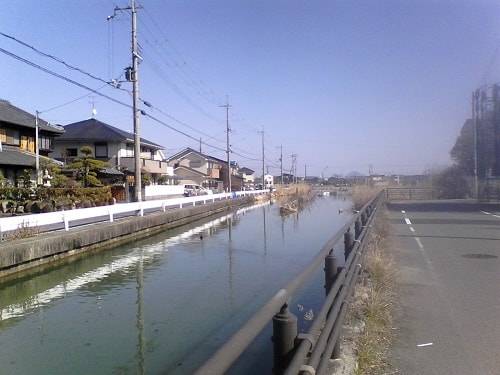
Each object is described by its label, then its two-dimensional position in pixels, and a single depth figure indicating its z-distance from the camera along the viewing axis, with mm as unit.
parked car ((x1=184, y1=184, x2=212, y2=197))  50788
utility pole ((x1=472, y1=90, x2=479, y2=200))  36969
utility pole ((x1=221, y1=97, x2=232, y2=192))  54925
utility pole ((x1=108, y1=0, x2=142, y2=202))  23641
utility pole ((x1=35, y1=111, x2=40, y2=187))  28119
